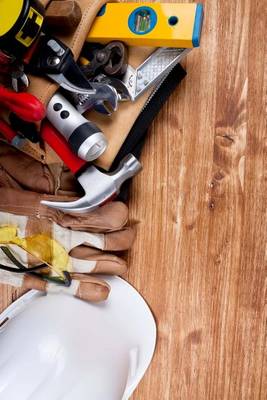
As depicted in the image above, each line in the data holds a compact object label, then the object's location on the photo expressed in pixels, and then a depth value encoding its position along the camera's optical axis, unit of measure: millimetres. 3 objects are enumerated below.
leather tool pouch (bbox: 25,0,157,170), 875
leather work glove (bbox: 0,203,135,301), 938
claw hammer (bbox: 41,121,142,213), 892
